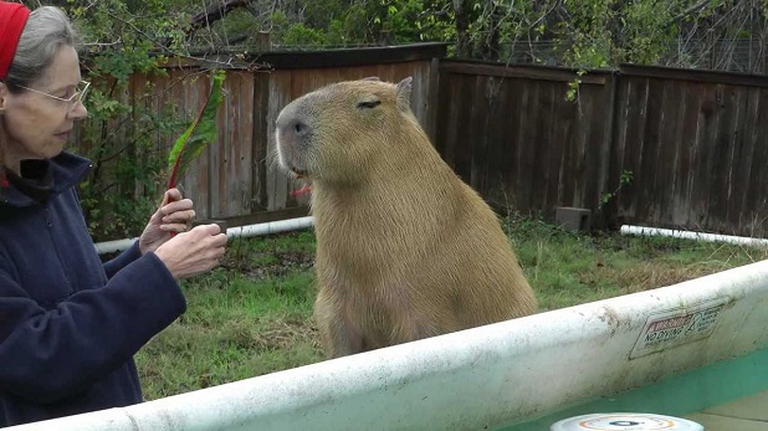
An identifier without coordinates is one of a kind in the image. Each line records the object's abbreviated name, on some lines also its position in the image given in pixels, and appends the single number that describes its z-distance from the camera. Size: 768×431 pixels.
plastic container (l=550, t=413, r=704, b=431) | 3.36
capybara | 4.03
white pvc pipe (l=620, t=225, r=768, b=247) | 9.21
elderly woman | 2.41
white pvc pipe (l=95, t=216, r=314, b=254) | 8.88
